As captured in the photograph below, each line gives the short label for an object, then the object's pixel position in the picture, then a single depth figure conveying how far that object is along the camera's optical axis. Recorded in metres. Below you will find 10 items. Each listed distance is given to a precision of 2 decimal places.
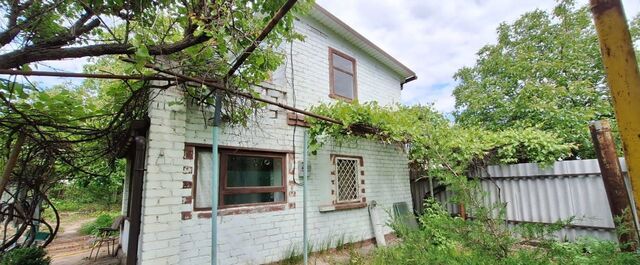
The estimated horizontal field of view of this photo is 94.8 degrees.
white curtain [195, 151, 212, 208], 4.12
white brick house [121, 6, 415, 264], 3.70
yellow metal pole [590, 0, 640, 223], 0.82
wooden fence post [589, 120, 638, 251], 4.42
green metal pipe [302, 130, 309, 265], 4.69
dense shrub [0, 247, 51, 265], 4.20
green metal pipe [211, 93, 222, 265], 3.46
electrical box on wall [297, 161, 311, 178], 5.36
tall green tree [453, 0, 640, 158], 7.61
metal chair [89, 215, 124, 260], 5.91
